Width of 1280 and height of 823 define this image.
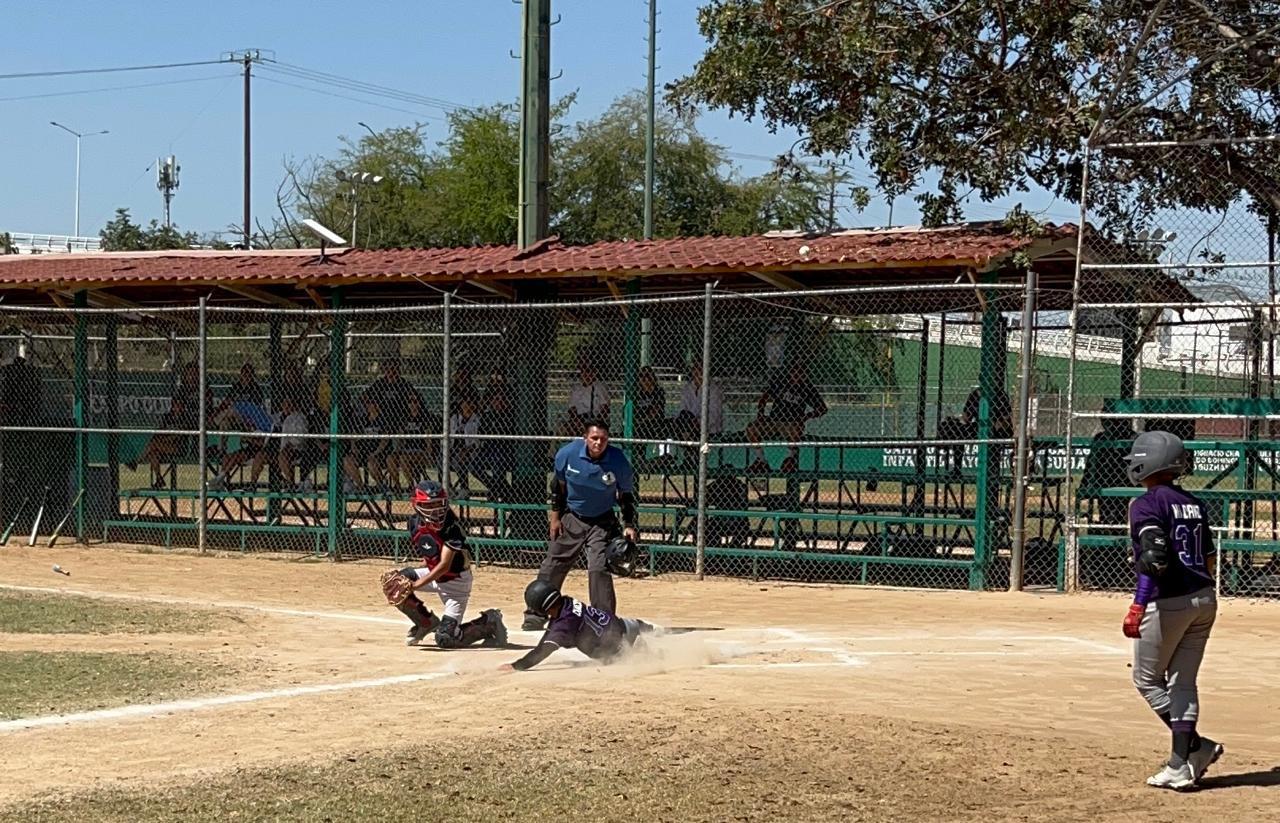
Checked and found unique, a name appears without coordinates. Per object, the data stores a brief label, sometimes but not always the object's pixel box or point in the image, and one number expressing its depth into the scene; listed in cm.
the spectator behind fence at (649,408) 1645
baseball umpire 1149
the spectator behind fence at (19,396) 1947
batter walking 720
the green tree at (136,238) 5609
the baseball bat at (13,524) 1875
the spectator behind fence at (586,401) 1661
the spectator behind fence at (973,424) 1508
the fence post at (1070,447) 1402
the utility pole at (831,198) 4516
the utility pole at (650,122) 3282
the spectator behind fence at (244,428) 1845
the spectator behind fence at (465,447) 1709
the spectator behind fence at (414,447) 1772
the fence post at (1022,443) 1412
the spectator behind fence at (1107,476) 1468
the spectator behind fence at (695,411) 1602
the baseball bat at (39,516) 1841
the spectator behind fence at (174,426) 1902
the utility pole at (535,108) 1917
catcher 1110
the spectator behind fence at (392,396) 1778
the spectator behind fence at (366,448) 1773
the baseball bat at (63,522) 1848
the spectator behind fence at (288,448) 1816
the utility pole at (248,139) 5298
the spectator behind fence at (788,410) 1591
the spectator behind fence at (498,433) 1697
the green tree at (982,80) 1658
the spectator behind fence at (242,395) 1891
